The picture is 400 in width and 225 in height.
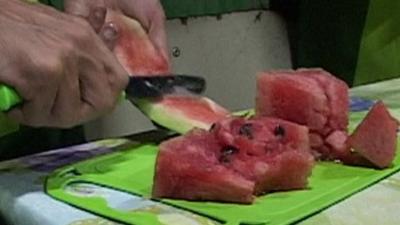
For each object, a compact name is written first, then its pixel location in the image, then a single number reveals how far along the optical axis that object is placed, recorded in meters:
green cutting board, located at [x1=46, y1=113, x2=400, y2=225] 0.86
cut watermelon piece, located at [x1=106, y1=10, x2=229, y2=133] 1.14
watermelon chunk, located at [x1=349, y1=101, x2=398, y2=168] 1.00
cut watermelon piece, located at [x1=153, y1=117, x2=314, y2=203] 0.90
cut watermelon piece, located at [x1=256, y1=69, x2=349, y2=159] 1.04
